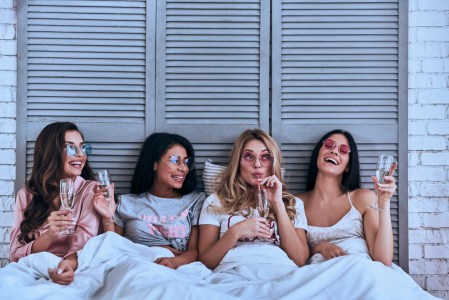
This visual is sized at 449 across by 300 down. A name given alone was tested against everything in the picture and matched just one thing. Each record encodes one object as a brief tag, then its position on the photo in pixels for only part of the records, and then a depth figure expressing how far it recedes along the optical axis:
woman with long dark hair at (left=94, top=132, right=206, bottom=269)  2.76
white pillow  2.88
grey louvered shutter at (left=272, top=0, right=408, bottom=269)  2.93
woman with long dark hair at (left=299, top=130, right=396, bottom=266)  2.62
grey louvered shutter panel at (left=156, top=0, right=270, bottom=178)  2.93
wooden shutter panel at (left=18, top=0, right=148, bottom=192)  2.93
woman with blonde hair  2.59
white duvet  2.08
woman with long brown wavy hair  2.63
